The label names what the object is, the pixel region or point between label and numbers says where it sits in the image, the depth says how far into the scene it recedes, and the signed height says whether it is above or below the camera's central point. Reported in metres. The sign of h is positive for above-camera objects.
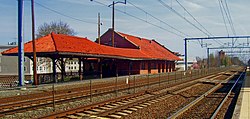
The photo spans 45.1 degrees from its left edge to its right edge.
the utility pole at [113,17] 43.94 +6.77
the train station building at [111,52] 30.58 +1.41
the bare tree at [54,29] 60.87 +7.13
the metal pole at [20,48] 25.91 +1.44
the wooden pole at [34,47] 26.64 +1.48
